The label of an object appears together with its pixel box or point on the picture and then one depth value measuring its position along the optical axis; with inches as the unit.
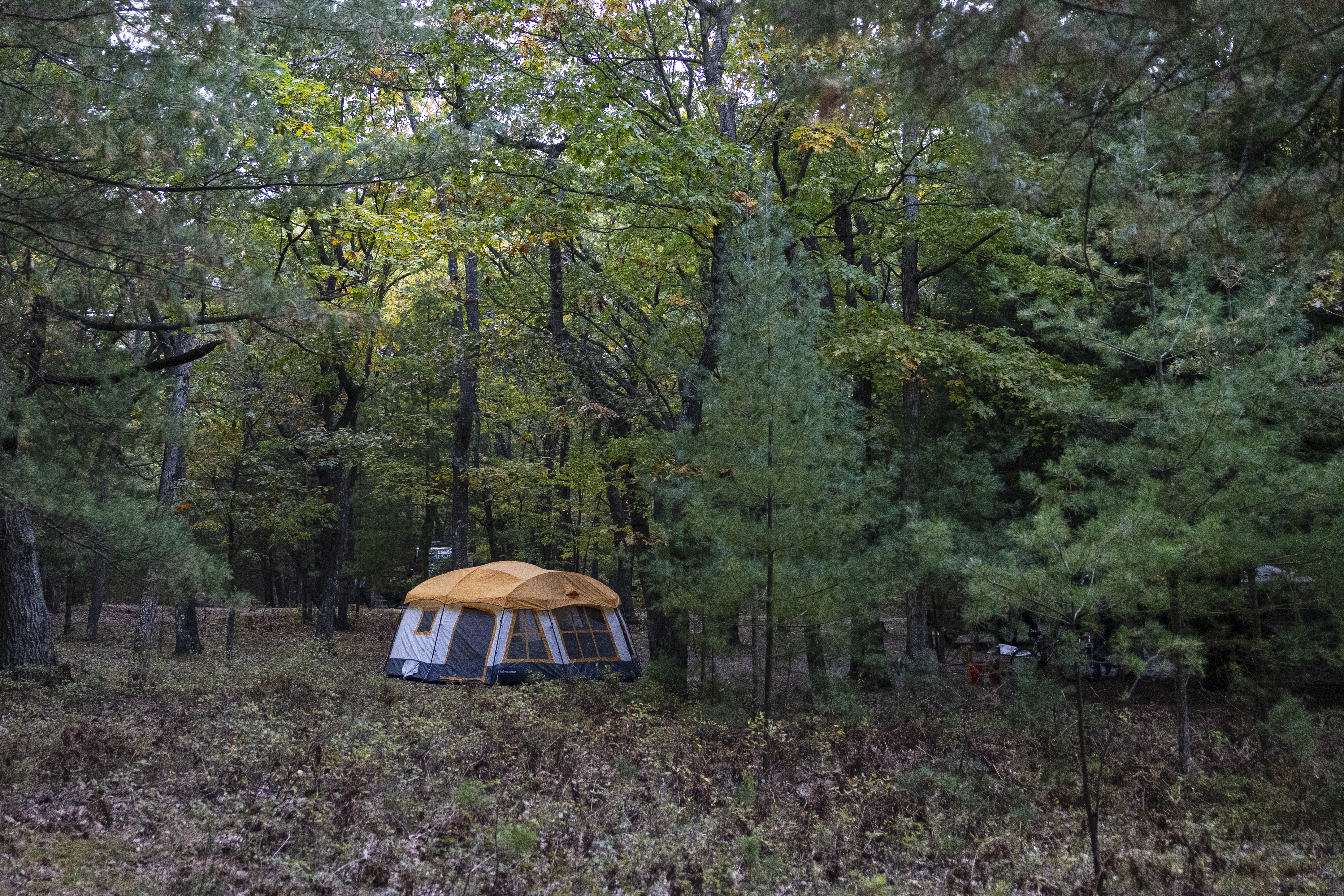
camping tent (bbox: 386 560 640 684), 552.7
